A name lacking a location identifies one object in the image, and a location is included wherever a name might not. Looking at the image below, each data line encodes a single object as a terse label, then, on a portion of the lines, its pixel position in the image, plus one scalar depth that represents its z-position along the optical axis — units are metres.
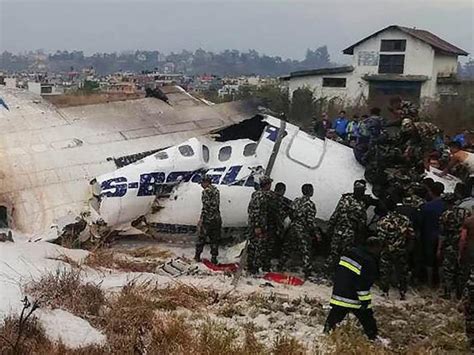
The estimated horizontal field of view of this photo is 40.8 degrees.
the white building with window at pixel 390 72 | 39.50
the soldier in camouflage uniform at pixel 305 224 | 9.58
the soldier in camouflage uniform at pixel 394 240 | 8.80
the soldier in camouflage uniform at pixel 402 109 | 10.20
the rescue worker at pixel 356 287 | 7.09
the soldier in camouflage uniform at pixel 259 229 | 9.66
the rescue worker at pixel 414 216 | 9.23
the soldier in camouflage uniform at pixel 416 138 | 9.89
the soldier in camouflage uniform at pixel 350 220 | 9.10
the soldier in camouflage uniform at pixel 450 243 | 8.81
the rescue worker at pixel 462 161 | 11.44
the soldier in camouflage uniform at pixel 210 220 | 10.22
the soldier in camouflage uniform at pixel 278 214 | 9.82
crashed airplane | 10.88
